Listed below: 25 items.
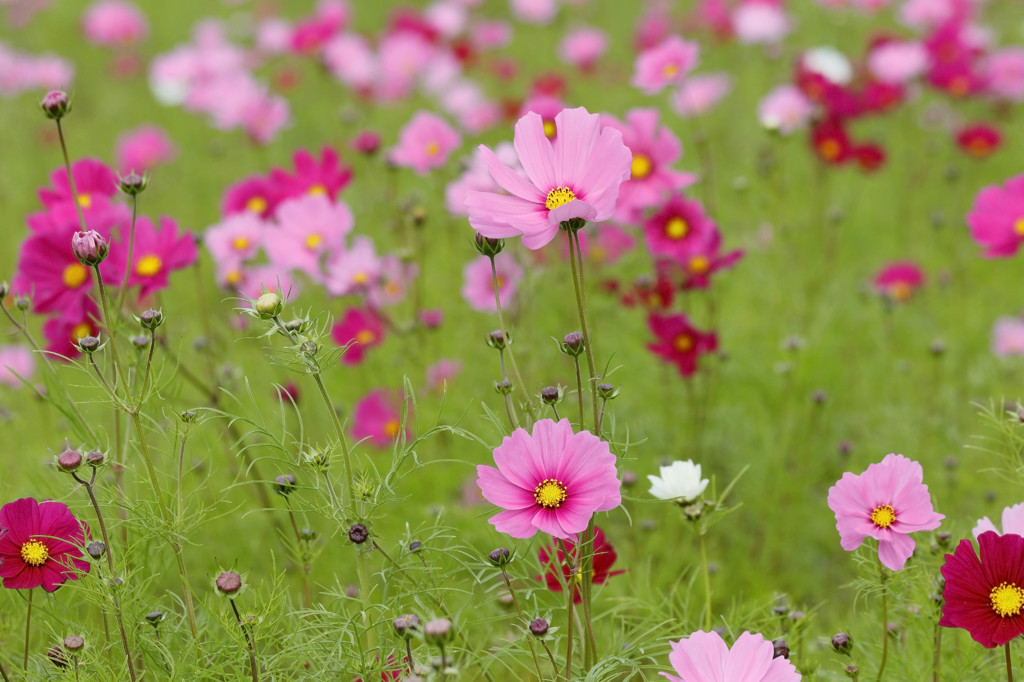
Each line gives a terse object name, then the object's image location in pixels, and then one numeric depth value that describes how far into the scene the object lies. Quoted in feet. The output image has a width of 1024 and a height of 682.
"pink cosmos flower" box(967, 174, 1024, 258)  8.11
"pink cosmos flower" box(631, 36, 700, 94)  8.90
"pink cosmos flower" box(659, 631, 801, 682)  7.03
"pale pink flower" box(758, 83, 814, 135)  13.41
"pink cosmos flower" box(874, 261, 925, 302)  10.95
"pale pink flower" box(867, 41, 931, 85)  14.22
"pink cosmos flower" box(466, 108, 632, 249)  7.02
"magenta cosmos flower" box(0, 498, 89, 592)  7.20
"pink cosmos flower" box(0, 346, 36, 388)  10.43
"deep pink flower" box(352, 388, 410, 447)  9.13
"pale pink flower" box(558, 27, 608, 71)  16.06
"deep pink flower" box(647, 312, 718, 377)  8.44
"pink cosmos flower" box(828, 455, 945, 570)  7.12
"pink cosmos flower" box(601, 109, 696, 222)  8.52
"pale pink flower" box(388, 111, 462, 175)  9.64
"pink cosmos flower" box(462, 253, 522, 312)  8.97
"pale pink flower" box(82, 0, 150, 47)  18.66
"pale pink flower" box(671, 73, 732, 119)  13.71
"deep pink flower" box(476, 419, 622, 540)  7.03
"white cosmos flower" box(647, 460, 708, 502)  7.34
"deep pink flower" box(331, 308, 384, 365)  9.24
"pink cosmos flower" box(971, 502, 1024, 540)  7.18
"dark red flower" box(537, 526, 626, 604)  7.31
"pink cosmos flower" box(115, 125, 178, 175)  15.24
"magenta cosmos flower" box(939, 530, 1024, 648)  7.05
